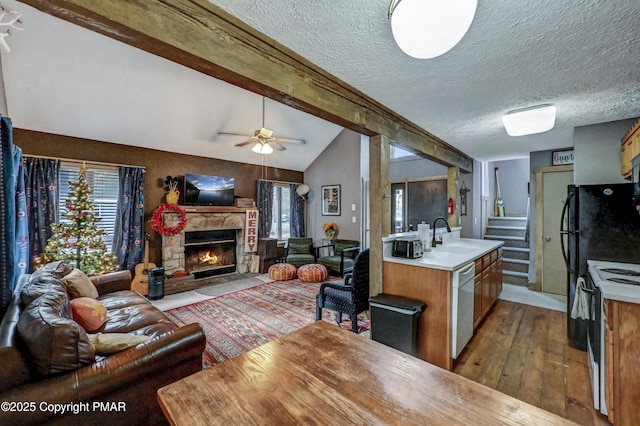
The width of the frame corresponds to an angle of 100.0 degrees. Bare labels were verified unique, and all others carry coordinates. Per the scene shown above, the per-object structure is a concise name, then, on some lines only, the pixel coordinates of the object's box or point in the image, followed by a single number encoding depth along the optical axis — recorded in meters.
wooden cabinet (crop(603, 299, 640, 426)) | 1.49
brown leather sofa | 1.18
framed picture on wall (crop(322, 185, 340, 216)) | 6.39
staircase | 4.83
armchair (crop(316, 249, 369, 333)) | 2.65
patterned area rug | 2.75
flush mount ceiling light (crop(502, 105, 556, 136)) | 2.39
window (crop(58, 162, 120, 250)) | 3.93
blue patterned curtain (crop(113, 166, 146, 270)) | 4.22
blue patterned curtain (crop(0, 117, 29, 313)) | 1.77
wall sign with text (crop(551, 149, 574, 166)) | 4.16
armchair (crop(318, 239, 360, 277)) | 5.13
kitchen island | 2.22
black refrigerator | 2.40
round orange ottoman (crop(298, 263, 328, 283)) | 4.98
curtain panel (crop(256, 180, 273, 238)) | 6.09
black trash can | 2.16
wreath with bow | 4.41
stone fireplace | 4.68
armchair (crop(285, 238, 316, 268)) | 5.94
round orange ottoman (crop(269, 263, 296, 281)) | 5.12
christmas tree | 3.45
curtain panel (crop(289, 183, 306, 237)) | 6.74
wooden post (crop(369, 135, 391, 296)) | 2.59
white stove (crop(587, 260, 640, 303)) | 1.53
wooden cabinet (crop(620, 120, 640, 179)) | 2.19
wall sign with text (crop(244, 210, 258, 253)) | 5.73
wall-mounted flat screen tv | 4.92
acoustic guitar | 4.28
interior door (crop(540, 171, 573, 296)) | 4.19
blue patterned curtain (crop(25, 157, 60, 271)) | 3.53
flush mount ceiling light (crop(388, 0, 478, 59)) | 1.01
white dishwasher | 2.23
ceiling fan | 3.80
